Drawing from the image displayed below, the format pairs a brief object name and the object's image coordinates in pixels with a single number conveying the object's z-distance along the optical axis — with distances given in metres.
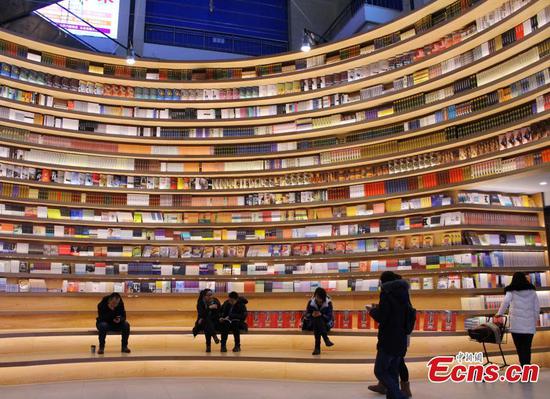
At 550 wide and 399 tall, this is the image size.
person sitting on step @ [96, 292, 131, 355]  6.13
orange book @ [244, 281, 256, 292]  7.74
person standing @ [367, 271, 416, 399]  3.87
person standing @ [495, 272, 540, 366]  5.05
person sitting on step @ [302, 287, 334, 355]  6.07
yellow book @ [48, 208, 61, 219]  7.52
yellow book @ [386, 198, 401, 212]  7.21
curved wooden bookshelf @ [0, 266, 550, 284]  6.50
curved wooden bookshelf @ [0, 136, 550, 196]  6.41
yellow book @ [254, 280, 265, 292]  7.71
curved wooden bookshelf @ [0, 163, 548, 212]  6.33
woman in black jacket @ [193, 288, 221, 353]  6.48
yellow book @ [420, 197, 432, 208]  6.89
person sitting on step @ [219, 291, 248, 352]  6.36
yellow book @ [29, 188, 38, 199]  7.44
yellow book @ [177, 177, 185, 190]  8.19
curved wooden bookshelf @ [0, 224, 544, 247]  6.62
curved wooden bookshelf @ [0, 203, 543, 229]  6.65
